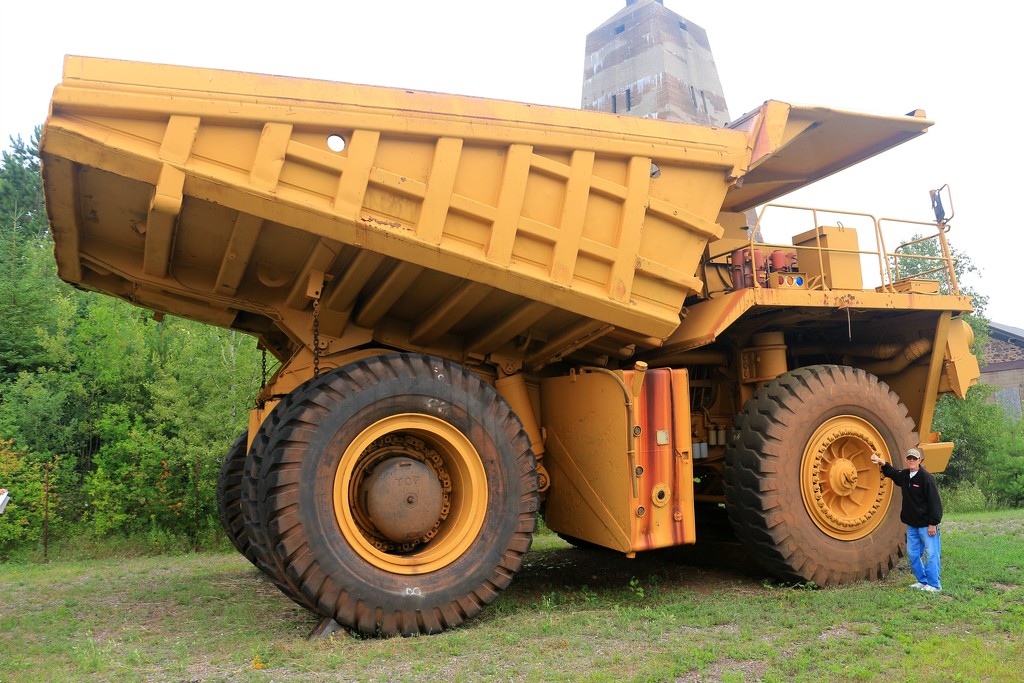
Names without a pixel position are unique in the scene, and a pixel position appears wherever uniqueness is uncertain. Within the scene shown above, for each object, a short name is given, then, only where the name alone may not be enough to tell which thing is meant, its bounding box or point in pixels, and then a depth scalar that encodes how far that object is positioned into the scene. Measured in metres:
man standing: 5.80
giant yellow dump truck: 4.39
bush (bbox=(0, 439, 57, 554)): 10.12
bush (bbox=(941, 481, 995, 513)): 14.53
